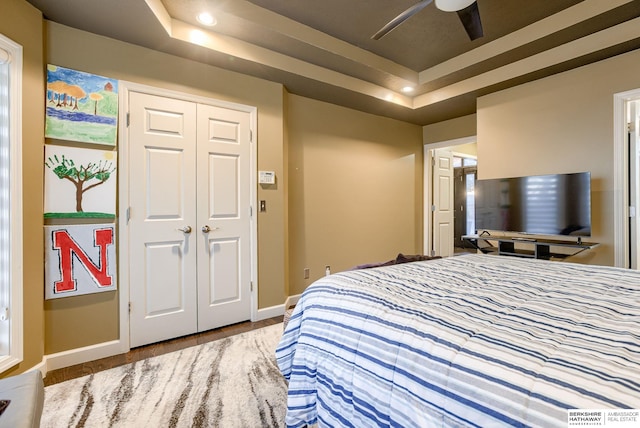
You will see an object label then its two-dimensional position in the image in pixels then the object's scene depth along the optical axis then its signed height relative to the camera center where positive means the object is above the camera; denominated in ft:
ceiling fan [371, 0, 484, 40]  6.20 +4.41
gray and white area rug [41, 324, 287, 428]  5.24 -3.63
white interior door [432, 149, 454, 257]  16.44 +0.61
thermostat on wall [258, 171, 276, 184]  10.18 +1.28
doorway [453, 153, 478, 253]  23.11 +1.07
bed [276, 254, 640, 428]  2.09 -1.17
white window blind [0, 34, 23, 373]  6.08 +0.05
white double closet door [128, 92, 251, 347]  8.17 -0.11
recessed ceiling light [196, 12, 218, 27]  7.70 +5.18
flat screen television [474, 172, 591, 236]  8.97 +0.30
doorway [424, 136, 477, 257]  16.20 +0.91
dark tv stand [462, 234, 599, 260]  9.37 -1.18
